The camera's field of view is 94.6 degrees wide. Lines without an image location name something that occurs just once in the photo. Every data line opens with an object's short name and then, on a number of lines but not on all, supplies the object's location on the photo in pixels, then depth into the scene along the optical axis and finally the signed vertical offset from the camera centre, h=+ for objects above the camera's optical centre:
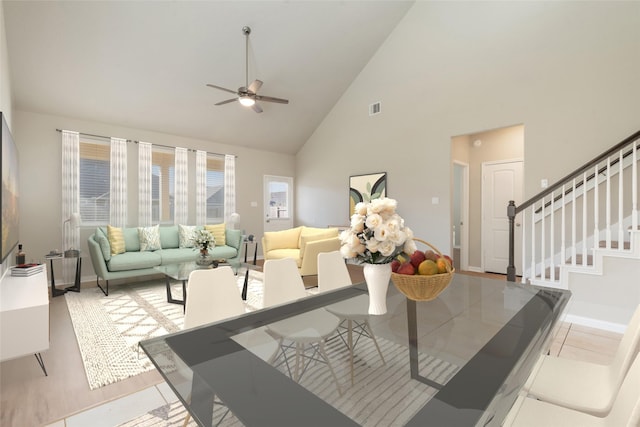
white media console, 1.84 -0.74
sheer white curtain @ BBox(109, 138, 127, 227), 5.10 +0.47
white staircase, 2.83 -0.41
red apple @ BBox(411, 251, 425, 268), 1.43 -0.23
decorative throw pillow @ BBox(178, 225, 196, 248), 5.35 -0.44
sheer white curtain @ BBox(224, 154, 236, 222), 6.61 +0.57
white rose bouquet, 1.34 -0.11
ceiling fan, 4.05 +1.61
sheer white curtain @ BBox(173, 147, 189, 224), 5.88 +0.46
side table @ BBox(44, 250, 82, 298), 4.04 -0.89
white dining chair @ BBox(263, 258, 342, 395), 1.09 -0.53
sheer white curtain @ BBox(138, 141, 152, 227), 5.40 +0.51
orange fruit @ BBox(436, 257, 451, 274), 1.39 -0.25
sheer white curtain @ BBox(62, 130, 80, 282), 4.66 +0.33
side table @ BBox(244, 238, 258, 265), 6.01 -0.77
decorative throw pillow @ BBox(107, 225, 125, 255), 4.52 -0.45
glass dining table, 0.80 -0.54
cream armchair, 4.23 -0.53
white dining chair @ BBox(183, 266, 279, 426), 1.62 -0.50
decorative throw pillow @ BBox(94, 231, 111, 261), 4.13 -0.51
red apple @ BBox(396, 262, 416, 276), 1.39 -0.27
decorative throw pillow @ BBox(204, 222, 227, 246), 5.60 -0.41
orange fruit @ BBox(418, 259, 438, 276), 1.37 -0.26
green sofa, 4.14 -0.68
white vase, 1.43 -0.36
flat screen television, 2.32 +0.14
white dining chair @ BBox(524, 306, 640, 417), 1.16 -0.75
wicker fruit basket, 1.35 -0.34
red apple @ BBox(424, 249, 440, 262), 1.45 -0.22
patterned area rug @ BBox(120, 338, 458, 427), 0.80 -0.55
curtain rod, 4.92 +1.28
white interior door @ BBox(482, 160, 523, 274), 5.16 +0.12
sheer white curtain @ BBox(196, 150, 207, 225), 6.15 +0.50
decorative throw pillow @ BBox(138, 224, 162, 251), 4.94 -0.46
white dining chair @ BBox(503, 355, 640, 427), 0.85 -0.74
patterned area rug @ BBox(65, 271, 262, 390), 2.22 -1.16
